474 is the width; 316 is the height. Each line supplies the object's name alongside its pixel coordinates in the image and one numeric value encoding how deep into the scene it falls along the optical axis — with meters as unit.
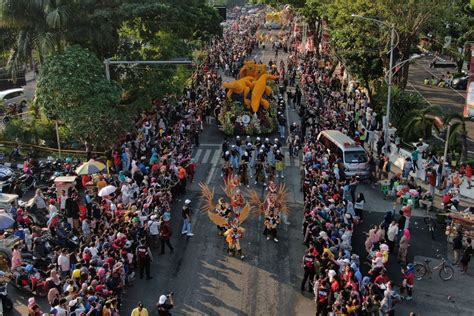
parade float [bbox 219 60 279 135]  35.44
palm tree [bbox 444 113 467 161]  29.75
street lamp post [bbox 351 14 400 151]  31.12
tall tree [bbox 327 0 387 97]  37.86
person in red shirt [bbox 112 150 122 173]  28.17
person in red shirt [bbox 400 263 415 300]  18.22
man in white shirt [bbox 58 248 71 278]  17.84
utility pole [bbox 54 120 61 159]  30.86
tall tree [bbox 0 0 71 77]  30.39
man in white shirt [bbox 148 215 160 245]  20.27
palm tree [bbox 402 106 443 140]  33.44
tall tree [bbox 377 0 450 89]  35.41
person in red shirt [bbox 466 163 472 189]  27.42
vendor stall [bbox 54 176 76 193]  24.19
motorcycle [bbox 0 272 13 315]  17.09
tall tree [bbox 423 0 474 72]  38.06
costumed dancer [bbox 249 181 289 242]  21.86
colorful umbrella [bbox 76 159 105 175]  25.08
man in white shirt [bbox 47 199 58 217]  21.83
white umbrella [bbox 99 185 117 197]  22.53
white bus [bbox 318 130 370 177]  28.17
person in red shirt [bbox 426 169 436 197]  25.81
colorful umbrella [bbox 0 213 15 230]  19.20
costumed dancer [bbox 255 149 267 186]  27.42
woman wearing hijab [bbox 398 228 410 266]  20.12
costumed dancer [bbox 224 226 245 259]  20.53
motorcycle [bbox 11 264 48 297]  18.11
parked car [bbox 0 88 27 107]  47.42
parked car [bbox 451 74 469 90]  51.34
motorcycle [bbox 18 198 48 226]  22.42
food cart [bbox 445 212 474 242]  21.27
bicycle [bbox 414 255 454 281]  19.75
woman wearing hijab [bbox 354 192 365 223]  23.31
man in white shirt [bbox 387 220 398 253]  20.92
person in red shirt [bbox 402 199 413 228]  21.59
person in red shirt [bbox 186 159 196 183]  27.95
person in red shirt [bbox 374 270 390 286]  16.99
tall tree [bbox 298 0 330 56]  48.89
